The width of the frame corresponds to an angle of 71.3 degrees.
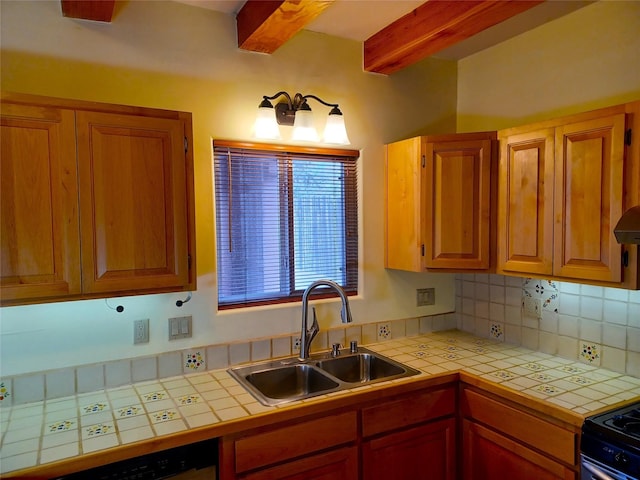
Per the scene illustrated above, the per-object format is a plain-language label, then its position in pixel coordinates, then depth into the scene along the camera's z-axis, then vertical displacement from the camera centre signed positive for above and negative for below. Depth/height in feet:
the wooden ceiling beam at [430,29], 5.82 +2.72
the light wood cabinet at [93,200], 4.86 +0.23
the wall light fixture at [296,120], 7.00 +1.59
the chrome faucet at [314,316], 7.10 -1.59
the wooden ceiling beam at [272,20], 5.71 +2.70
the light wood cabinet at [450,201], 7.48 +0.26
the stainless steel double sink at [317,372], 6.83 -2.49
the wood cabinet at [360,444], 5.45 -3.04
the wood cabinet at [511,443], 5.53 -3.10
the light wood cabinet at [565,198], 5.79 +0.24
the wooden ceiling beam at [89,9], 5.60 +2.72
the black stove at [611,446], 4.77 -2.56
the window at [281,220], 7.22 -0.04
